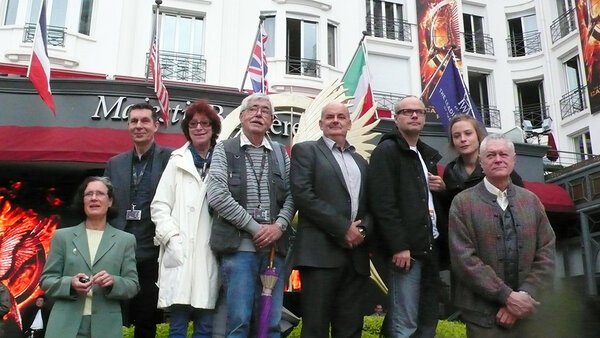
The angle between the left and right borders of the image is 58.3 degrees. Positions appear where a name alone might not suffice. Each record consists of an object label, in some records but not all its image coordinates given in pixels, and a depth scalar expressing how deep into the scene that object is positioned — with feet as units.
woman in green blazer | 11.54
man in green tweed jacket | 11.10
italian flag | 37.29
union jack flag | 36.22
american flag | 31.76
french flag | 29.81
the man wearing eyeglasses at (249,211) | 12.40
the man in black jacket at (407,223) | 12.73
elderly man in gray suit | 12.55
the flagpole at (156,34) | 33.54
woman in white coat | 12.63
